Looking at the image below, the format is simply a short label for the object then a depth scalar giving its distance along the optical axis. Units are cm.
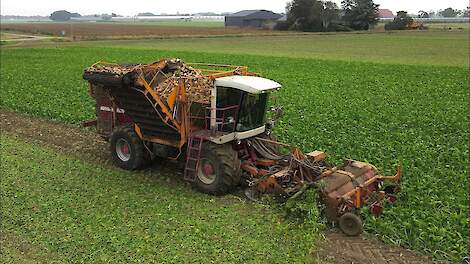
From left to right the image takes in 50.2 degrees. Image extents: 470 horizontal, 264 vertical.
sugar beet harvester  945
